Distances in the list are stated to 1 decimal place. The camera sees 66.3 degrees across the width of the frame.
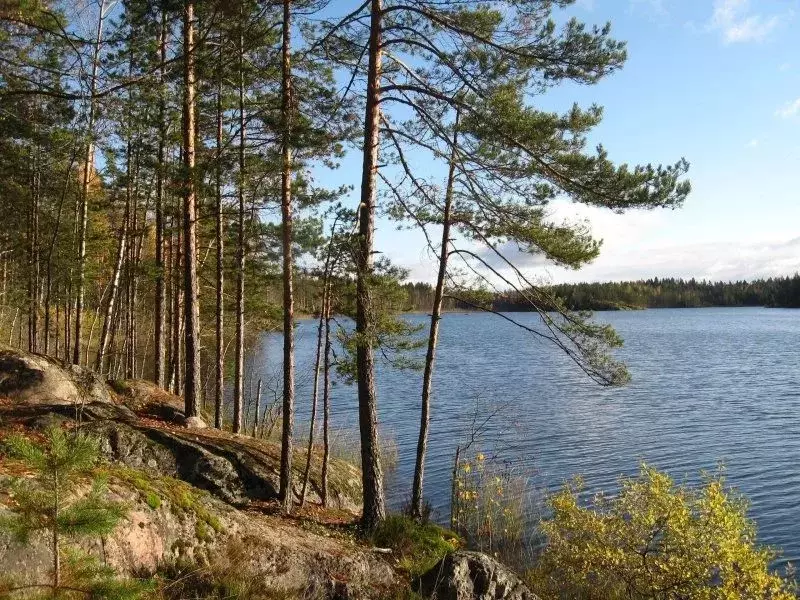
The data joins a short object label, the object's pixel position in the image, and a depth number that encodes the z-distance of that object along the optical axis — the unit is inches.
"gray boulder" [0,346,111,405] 477.7
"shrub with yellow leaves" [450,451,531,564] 461.1
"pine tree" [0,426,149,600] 127.3
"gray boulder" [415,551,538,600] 260.7
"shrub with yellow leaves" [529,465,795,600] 292.2
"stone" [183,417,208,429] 503.8
